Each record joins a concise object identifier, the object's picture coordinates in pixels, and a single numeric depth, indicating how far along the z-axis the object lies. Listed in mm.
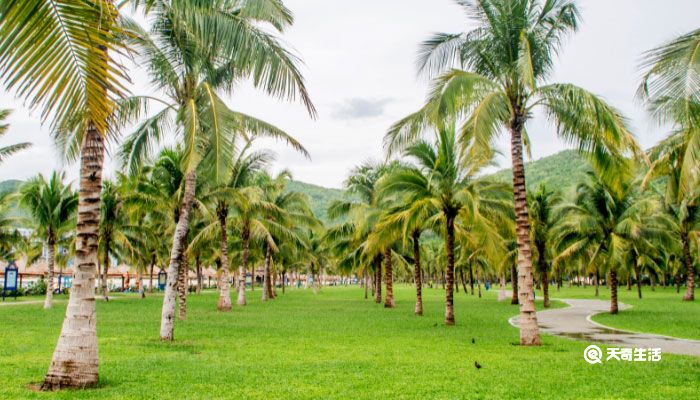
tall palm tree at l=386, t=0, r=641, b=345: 11953
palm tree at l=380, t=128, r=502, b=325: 17750
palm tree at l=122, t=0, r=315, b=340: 7645
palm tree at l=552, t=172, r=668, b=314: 23672
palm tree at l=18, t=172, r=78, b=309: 27609
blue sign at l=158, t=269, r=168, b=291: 50469
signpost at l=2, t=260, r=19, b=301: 34969
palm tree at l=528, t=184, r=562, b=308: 28484
